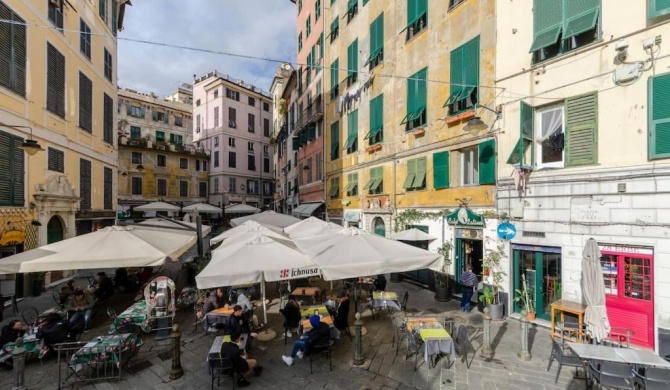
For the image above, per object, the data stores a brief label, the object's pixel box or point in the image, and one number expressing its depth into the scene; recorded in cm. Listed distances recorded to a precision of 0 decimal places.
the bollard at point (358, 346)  674
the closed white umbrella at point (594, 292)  649
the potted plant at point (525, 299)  930
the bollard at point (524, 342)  697
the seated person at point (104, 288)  1102
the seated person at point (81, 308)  809
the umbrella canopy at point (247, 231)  1062
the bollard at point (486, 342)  705
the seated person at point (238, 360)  575
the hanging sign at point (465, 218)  1077
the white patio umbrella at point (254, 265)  653
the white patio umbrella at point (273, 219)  1656
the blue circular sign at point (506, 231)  973
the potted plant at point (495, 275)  959
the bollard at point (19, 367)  573
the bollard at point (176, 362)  632
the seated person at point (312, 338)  655
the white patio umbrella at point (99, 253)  735
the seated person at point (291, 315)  798
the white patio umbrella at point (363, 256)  667
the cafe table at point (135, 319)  782
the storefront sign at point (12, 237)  1080
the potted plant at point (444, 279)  1149
